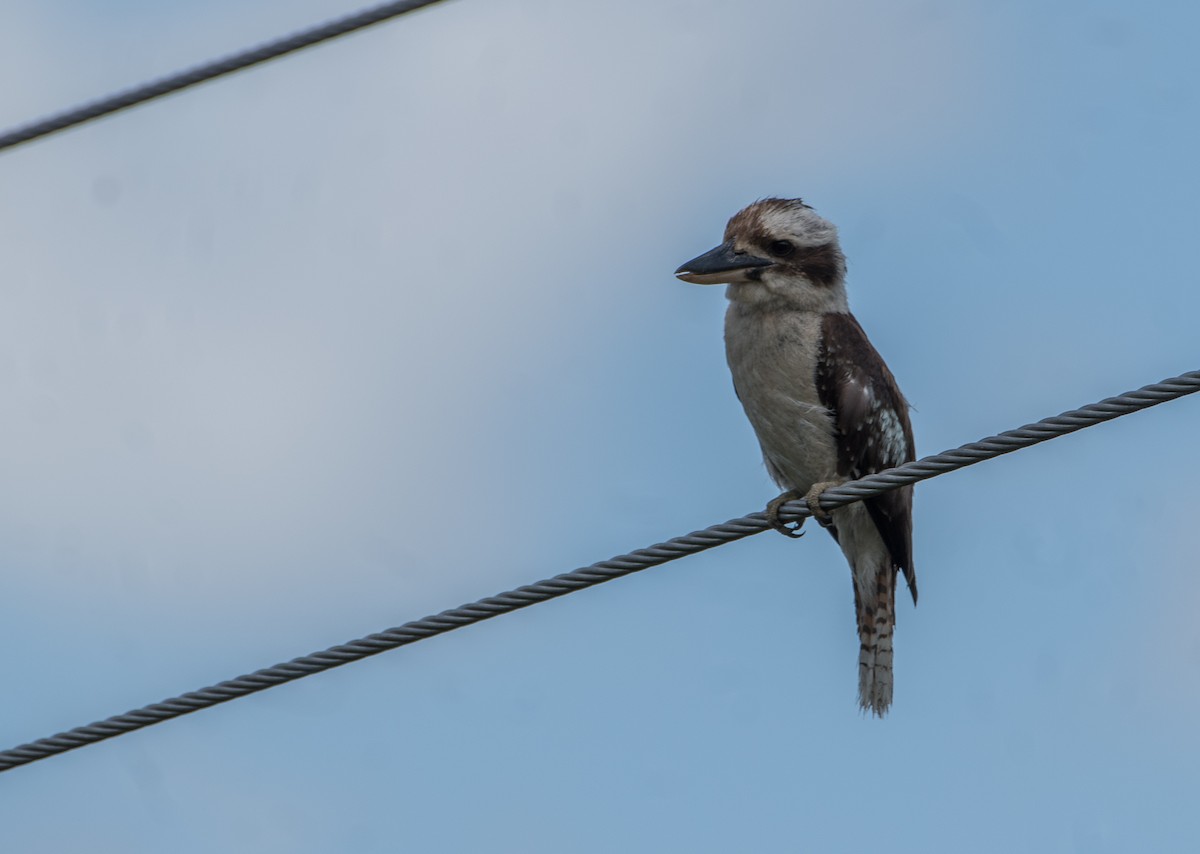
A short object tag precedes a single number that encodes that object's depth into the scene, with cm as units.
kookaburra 1365
